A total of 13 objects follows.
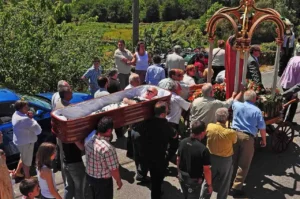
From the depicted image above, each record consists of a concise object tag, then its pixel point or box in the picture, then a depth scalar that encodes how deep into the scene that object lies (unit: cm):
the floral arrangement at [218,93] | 814
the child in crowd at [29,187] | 468
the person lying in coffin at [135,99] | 598
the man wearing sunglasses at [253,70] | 870
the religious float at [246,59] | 746
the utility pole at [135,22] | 1428
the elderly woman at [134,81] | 740
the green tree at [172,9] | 8281
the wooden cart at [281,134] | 795
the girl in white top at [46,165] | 507
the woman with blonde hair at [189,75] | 855
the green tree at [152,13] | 8562
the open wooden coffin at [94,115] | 529
